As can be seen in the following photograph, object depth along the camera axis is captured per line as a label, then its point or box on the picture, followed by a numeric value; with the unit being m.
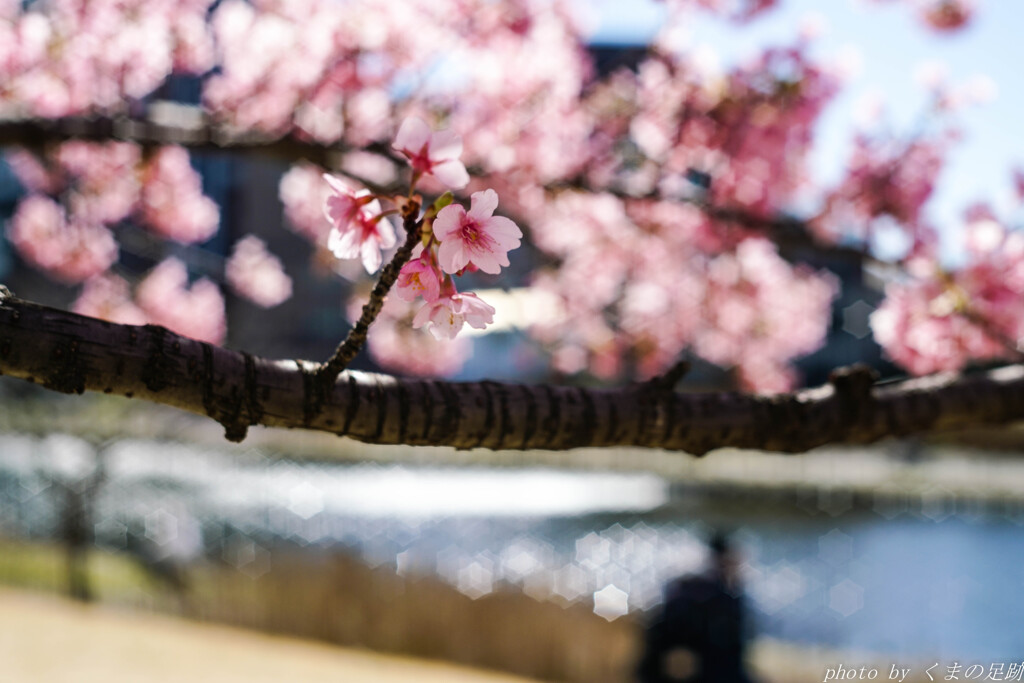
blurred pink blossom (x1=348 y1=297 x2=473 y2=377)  6.64
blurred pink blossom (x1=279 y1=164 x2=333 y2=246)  7.43
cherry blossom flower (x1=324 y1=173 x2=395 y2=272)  1.38
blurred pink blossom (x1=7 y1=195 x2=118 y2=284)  8.62
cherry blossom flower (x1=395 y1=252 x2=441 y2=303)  1.32
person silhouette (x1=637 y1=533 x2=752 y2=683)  5.42
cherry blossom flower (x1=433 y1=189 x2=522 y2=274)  1.23
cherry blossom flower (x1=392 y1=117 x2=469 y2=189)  1.24
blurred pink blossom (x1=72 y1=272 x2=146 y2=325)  8.36
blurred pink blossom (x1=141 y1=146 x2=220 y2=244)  8.17
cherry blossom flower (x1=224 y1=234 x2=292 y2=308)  11.59
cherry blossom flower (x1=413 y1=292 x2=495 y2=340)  1.32
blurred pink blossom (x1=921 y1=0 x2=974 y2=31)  6.15
